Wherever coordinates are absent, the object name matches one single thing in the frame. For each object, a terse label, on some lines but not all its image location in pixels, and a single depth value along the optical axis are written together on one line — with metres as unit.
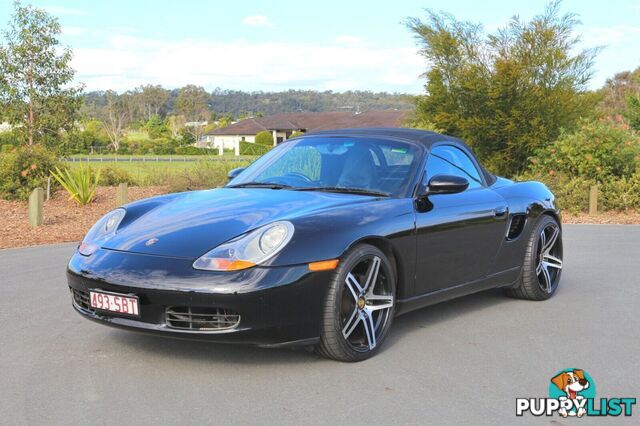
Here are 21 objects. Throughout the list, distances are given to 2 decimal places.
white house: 72.12
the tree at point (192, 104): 127.79
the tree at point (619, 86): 64.45
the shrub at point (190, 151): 83.14
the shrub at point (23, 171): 16.34
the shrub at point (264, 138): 80.81
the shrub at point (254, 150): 24.67
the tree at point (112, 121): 89.64
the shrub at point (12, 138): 25.47
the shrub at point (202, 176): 19.67
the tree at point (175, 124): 115.45
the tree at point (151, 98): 140.00
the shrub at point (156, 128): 104.11
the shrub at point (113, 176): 20.98
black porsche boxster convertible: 4.58
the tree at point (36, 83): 24.56
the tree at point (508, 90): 21.14
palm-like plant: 15.91
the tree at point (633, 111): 31.69
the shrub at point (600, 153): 17.88
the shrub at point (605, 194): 17.08
